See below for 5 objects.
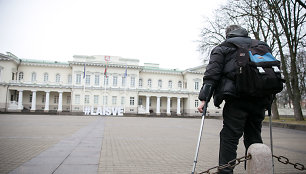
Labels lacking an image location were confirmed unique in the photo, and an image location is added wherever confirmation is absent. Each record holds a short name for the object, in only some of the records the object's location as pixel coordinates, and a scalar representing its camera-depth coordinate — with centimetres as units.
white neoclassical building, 4203
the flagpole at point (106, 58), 4388
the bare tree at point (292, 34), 1748
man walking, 267
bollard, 230
